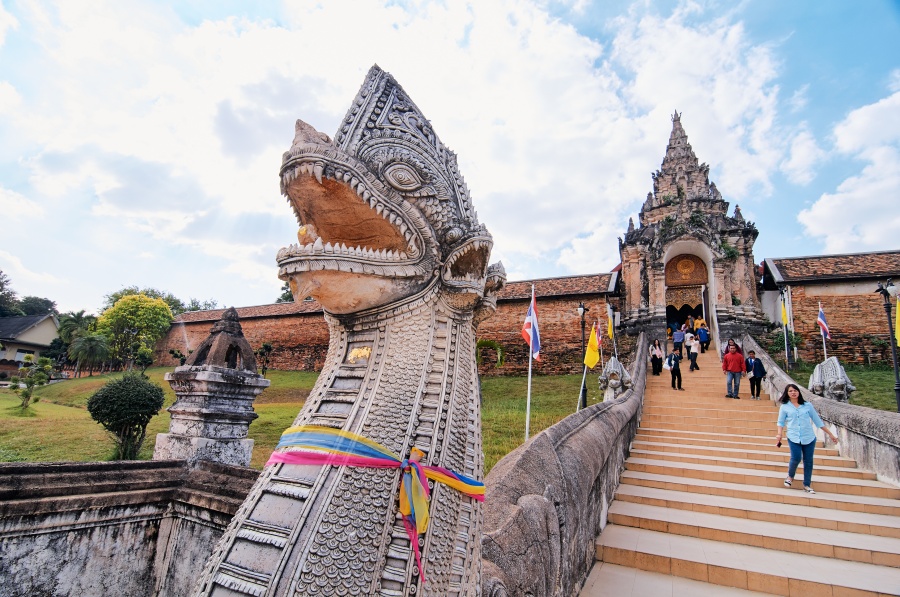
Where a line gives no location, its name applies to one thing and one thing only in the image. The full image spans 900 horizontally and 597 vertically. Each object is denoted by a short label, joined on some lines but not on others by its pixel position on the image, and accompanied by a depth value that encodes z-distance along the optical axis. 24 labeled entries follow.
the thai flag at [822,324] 13.89
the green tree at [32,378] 16.20
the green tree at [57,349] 37.70
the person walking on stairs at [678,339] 15.41
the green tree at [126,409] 7.12
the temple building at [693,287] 18.53
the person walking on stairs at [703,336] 17.13
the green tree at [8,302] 45.06
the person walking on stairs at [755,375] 10.67
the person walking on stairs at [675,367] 12.12
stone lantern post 4.20
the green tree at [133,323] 34.81
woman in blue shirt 5.61
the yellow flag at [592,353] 11.87
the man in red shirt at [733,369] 10.73
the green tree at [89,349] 32.72
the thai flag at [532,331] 8.89
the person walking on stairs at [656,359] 14.35
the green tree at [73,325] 37.16
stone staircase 3.80
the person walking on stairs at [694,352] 14.48
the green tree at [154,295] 49.69
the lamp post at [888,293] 10.05
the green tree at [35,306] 50.62
